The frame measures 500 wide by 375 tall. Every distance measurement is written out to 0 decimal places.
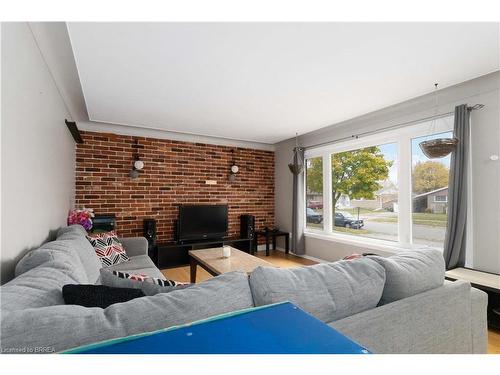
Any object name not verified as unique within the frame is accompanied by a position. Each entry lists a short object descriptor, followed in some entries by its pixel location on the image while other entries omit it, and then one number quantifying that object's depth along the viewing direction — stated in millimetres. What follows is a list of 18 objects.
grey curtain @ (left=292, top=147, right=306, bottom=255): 4859
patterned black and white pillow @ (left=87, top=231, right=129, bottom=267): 2732
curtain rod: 2663
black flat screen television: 4477
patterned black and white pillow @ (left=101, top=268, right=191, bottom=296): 1095
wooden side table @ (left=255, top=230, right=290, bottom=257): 5062
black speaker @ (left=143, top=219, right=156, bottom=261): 4102
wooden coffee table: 2615
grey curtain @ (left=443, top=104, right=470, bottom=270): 2650
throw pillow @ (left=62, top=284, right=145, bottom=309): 934
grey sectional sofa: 712
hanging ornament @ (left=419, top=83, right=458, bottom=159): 2436
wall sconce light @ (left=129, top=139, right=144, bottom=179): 4188
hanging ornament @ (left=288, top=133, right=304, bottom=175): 4647
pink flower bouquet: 3154
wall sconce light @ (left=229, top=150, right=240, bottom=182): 5079
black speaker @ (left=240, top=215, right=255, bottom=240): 4984
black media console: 4125
